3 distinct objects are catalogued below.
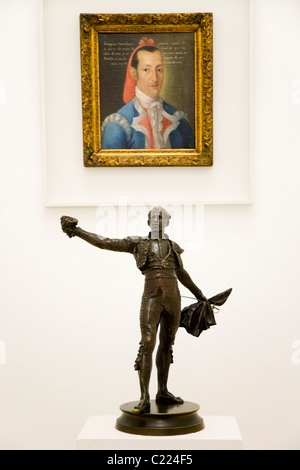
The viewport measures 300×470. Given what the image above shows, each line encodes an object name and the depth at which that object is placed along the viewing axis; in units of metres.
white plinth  5.01
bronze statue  5.19
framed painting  6.64
